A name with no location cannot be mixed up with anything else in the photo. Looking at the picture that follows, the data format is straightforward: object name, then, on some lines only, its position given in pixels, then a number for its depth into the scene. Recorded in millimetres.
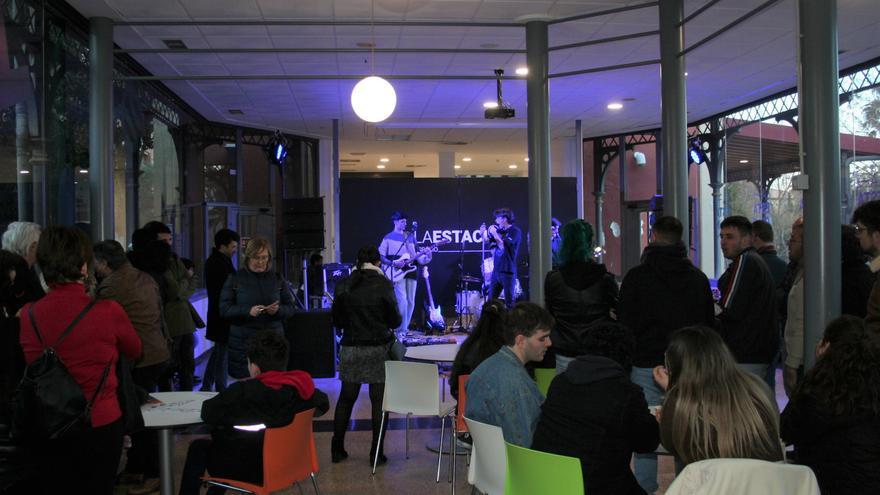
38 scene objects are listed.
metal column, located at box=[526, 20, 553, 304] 7570
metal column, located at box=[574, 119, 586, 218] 14703
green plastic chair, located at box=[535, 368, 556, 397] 4871
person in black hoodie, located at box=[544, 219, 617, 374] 4656
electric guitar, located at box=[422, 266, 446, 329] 12606
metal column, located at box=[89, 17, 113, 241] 7293
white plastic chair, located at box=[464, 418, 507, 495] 3193
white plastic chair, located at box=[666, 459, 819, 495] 2219
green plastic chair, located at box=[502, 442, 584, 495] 2613
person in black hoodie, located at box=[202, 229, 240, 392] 6559
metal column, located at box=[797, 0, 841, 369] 4180
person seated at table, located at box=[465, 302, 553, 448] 3209
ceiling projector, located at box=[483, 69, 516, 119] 9742
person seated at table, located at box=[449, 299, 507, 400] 4492
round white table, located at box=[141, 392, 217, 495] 3773
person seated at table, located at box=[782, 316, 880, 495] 2641
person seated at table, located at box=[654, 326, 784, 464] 2385
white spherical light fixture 6449
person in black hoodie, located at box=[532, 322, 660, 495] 2713
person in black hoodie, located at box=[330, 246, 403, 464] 5605
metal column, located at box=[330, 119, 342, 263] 14134
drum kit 12922
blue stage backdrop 14547
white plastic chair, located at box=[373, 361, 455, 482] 5113
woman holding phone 5875
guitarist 11672
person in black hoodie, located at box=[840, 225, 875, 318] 4449
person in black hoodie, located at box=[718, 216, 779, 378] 4434
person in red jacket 3004
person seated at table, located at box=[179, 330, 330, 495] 3564
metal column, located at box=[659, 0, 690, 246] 6508
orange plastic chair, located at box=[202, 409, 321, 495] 3564
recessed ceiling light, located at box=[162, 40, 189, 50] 8489
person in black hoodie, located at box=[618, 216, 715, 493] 4184
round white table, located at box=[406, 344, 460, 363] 6004
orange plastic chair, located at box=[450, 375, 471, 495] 4617
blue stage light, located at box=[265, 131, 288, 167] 13727
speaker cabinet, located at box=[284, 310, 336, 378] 8289
